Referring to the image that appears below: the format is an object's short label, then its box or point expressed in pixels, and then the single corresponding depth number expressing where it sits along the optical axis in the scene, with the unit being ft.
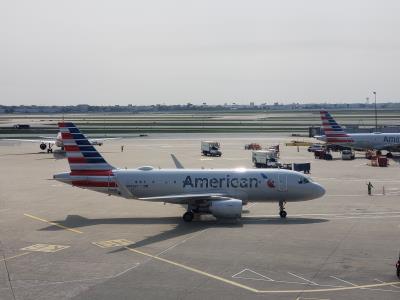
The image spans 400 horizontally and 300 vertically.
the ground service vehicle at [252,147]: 369.91
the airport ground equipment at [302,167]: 243.19
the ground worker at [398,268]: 92.12
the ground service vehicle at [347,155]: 302.88
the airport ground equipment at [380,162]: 269.44
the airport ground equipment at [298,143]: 400.26
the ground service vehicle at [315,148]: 342.03
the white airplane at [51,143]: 332.39
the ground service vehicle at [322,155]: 304.50
